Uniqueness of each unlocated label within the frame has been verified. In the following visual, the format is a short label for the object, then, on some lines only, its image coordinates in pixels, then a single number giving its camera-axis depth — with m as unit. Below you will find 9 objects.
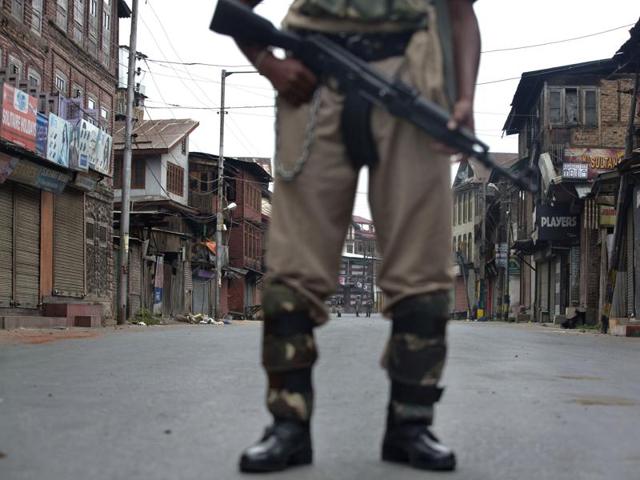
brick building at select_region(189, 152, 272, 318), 47.25
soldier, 2.63
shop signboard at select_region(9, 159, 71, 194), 20.70
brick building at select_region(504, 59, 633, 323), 31.53
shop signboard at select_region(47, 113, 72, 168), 21.08
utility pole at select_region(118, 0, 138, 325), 25.34
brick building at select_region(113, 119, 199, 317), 35.56
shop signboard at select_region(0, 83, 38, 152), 18.72
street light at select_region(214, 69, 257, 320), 38.03
